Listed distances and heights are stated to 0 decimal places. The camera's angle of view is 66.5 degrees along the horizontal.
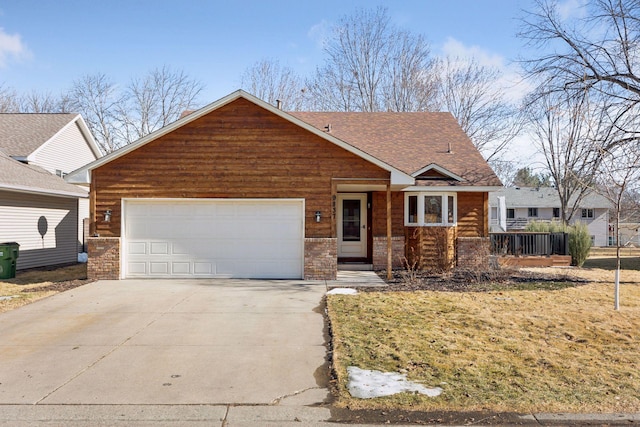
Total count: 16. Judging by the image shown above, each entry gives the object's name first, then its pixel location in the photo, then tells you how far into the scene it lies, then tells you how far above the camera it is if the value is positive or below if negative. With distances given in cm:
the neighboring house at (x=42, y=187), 1559 +128
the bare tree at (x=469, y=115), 3070 +690
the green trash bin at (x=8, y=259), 1388 -94
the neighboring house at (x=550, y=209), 4403 +147
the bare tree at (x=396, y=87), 3088 +880
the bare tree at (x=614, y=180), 987 +106
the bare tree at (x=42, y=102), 3734 +956
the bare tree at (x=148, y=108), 3509 +856
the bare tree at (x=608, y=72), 1417 +453
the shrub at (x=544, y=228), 1902 -13
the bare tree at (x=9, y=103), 3569 +921
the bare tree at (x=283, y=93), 3350 +916
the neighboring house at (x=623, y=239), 4039 -125
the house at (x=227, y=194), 1305 +85
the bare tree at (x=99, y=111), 3516 +838
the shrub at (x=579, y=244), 1814 -73
